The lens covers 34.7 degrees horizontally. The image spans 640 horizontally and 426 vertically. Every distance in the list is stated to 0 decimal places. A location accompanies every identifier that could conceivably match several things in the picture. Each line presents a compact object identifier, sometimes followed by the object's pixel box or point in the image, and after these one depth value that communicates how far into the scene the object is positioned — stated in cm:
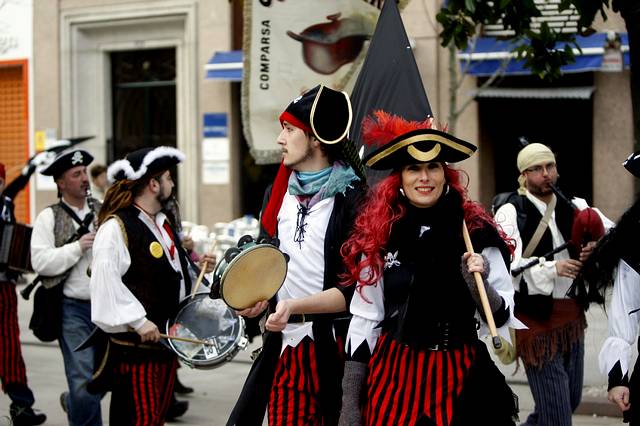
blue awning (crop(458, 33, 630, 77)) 1280
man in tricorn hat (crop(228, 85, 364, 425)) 452
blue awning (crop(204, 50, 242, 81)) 1545
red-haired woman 395
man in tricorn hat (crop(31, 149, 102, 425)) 651
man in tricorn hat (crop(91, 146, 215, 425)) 544
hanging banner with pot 791
